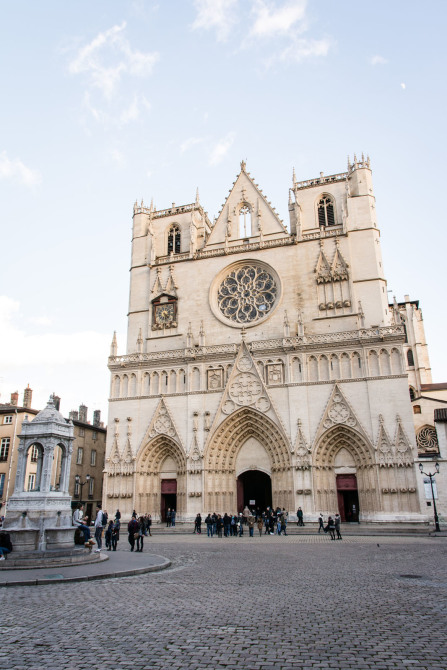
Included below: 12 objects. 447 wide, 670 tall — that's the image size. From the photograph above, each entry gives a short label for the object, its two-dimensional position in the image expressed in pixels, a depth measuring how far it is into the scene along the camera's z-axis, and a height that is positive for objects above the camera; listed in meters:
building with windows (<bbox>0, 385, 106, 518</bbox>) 39.41 +5.10
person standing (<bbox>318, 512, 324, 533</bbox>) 27.24 -0.56
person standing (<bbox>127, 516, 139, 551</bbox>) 18.23 -0.49
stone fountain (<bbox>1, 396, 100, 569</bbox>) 14.36 +0.26
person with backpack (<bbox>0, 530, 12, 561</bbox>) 13.70 -0.67
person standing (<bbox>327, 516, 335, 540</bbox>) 23.12 -0.64
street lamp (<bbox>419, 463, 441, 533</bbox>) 25.70 +1.85
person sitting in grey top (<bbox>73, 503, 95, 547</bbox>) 16.00 -0.26
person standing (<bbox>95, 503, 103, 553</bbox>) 19.12 -0.52
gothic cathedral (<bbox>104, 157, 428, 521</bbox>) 31.62 +9.14
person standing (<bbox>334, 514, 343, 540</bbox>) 22.80 -0.55
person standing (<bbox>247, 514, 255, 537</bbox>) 26.64 -0.62
